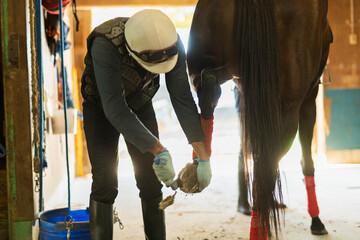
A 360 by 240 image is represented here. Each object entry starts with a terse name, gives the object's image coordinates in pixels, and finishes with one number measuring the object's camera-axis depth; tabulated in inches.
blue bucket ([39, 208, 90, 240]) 147.9
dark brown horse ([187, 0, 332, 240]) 145.7
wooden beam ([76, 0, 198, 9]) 376.5
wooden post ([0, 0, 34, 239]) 159.5
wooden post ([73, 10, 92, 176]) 377.1
